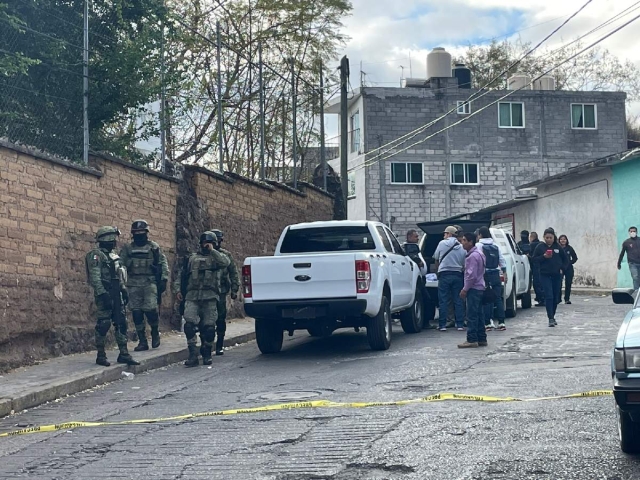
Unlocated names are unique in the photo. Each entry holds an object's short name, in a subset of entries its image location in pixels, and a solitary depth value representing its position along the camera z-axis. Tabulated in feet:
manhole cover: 29.43
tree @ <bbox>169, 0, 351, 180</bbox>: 63.46
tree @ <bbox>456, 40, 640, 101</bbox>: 158.61
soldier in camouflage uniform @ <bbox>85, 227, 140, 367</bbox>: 37.52
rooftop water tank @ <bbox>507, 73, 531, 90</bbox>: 142.00
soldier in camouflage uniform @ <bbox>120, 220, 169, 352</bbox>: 42.52
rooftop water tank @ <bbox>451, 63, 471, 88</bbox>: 141.90
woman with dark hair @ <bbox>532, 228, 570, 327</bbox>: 51.57
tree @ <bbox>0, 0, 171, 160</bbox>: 39.34
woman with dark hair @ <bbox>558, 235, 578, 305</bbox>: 69.26
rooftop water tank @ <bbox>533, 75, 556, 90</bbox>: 143.33
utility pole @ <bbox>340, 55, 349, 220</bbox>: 91.35
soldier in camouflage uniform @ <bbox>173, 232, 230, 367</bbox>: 40.47
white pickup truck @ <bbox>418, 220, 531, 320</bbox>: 56.59
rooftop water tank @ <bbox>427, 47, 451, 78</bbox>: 138.82
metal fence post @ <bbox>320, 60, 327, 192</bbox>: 89.86
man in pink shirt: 42.52
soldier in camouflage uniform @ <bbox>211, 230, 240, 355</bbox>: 42.68
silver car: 17.76
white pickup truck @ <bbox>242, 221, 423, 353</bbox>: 40.83
